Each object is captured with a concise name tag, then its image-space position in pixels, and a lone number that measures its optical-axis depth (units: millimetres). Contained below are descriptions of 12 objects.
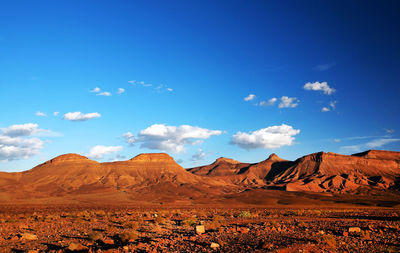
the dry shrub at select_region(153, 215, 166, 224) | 24936
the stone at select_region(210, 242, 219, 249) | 12934
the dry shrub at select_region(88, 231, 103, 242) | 15758
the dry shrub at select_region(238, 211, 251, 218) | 31938
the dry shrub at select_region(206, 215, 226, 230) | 19438
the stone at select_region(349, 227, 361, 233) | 16461
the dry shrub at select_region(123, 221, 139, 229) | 21141
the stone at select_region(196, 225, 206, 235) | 17389
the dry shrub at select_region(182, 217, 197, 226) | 23547
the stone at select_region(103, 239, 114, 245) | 14820
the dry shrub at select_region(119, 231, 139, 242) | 15355
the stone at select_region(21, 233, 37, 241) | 17094
